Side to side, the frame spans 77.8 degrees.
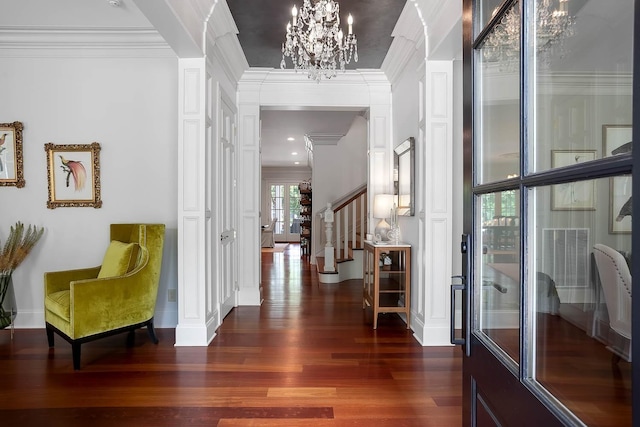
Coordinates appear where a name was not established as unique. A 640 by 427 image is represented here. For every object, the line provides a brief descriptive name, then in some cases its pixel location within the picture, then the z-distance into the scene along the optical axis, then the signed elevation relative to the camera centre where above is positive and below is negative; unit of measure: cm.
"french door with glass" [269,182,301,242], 1456 +19
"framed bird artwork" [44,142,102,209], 380 +37
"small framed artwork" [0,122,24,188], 380 +55
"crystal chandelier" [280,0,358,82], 278 +133
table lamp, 445 +4
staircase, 645 -47
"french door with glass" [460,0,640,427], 69 +1
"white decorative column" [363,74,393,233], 482 +92
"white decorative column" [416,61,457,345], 338 -13
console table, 385 -68
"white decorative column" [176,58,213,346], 332 +9
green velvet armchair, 292 -61
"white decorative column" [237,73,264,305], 477 +31
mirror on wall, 384 +40
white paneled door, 403 +7
